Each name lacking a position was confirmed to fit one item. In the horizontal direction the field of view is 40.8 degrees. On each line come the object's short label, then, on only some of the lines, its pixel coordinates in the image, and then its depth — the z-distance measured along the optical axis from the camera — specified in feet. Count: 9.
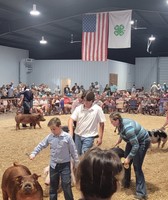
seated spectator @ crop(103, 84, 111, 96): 50.78
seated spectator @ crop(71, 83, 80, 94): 53.49
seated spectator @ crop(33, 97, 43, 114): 36.81
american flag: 30.85
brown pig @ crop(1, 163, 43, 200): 7.86
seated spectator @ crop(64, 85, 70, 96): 52.67
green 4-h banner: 29.85
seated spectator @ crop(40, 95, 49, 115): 40.71
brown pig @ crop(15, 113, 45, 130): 27.73
